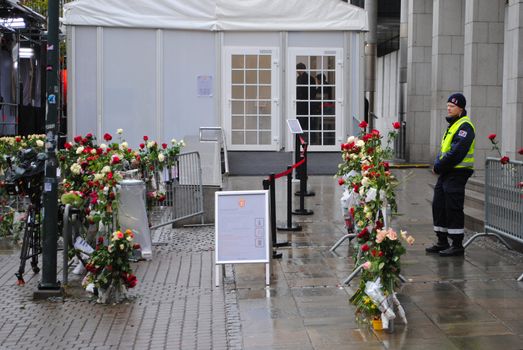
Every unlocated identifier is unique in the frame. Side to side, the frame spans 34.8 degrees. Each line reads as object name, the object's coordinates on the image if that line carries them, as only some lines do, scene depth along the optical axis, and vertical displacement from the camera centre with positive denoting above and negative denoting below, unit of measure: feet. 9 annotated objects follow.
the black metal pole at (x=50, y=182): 28.25 -2.20
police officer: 32.71 -2.04
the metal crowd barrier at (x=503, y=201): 32.24 -3.26
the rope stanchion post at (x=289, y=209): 37.50 -4.23
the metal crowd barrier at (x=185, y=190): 42.32 -3.67
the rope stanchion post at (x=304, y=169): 43.45 -2.81
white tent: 59.26 +3.70
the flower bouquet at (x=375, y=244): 22.97 -3.56
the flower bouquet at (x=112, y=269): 27.20 -4.94
